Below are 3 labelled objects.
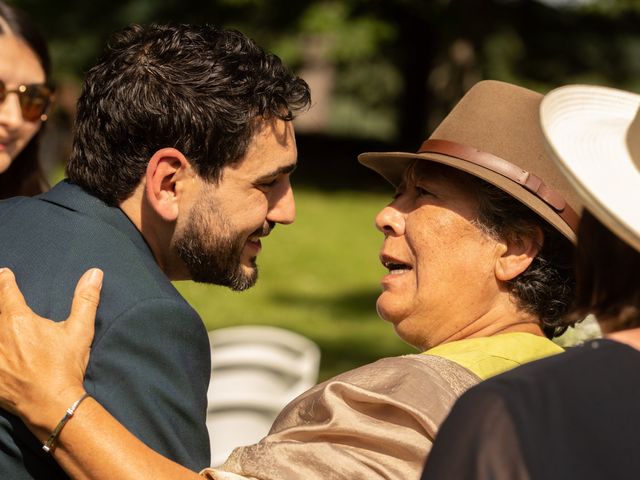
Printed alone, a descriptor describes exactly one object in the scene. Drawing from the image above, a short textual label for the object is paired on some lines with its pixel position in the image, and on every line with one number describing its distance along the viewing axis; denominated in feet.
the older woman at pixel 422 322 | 15.74
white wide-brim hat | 10.85
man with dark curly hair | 16.47
